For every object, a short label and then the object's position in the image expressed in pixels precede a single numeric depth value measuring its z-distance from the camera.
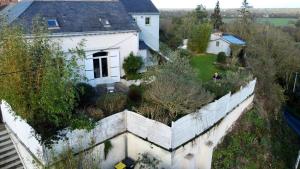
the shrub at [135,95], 13.00
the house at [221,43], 29.14
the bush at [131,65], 17.22
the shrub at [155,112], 10.80
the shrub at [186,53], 25.92
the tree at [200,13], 48.01
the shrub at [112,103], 11.66
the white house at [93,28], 14.87
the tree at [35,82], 8.96
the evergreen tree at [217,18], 48.34
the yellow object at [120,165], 10.91
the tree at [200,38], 29.22
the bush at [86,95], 12.55
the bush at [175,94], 10.95
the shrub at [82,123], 9.55
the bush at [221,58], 25.32
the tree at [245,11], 45.40
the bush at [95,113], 10.85
